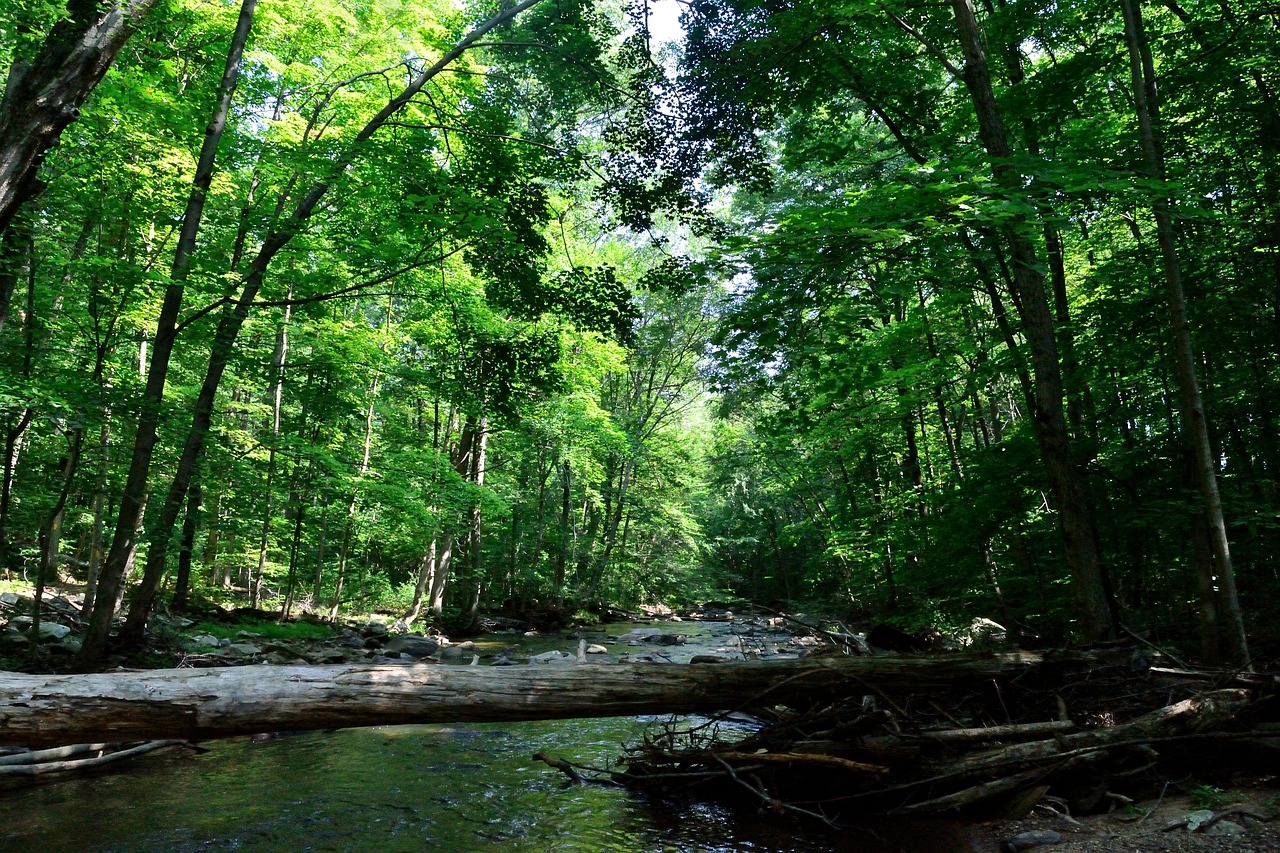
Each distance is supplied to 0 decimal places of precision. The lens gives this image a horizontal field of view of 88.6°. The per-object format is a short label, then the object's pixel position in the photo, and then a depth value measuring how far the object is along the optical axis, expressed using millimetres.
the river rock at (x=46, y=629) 9664
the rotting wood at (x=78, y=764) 5367
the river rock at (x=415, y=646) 14703
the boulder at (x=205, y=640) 11132
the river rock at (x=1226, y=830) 3461
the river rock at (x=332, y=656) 11578
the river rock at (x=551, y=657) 13633
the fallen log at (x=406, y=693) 3549
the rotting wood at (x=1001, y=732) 4582
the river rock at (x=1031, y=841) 3996
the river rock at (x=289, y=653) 11086
